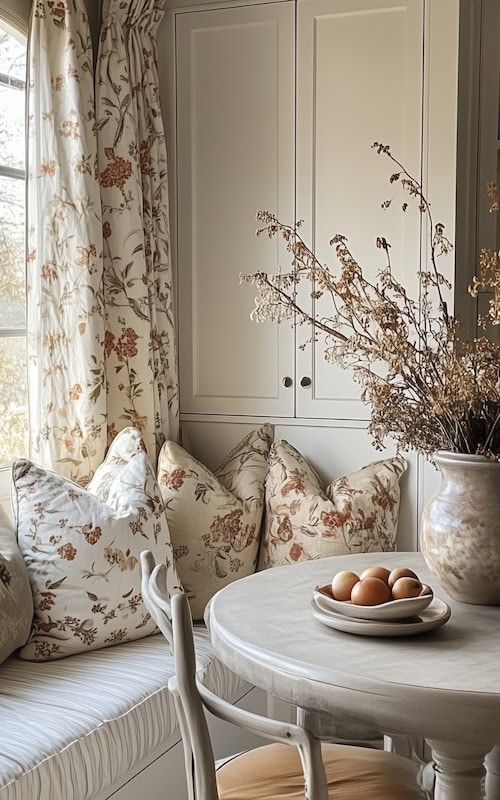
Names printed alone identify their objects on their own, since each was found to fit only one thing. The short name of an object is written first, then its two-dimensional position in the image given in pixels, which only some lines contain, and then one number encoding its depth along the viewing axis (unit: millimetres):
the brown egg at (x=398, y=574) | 1607
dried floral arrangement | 1593
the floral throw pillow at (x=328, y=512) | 2729
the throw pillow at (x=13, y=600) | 2123
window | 2688
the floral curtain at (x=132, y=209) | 2887
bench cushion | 1798
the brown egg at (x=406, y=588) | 1553
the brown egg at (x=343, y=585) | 1608
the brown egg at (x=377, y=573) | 1617
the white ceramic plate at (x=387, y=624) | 1505
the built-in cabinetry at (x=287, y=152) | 2814
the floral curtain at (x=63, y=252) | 2697
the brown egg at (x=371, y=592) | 1545
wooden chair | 1352
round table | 1297
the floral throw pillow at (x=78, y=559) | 2264
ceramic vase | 1642
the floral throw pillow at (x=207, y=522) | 2725
